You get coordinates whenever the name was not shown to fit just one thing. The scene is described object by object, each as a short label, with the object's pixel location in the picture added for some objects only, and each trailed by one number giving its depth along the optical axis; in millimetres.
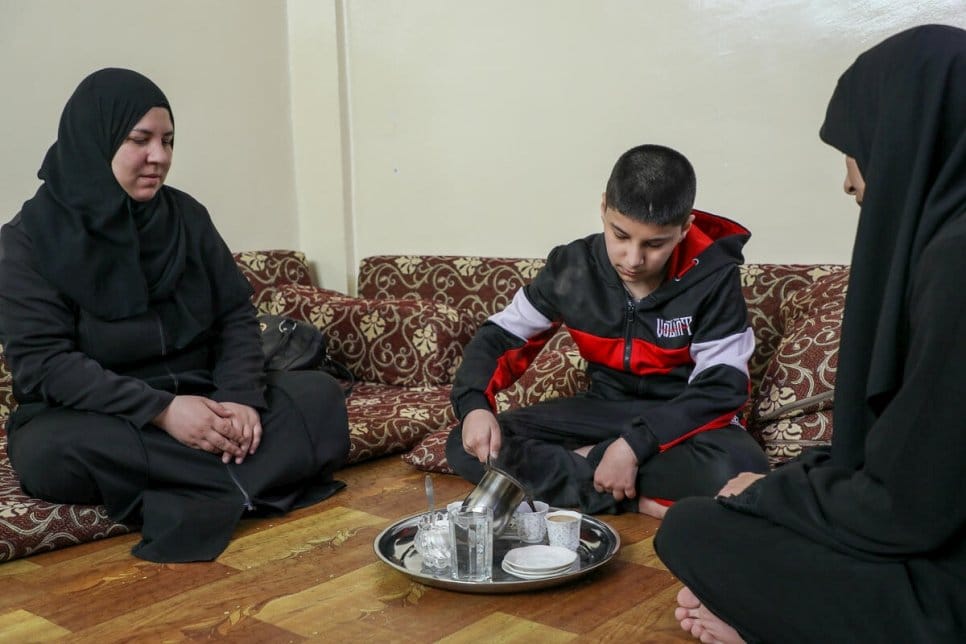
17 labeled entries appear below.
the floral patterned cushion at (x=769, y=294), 2834
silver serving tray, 1798
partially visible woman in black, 1202
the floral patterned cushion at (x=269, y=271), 3803
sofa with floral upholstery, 2457
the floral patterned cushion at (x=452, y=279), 3549
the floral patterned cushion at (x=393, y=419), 2900
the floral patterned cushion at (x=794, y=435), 2449
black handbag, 3185
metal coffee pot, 1864
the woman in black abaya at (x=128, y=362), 2260
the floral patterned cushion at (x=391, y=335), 3441
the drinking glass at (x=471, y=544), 1772
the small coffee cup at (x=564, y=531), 1921
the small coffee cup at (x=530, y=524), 1954
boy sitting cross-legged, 2225
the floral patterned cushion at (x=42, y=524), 2137
